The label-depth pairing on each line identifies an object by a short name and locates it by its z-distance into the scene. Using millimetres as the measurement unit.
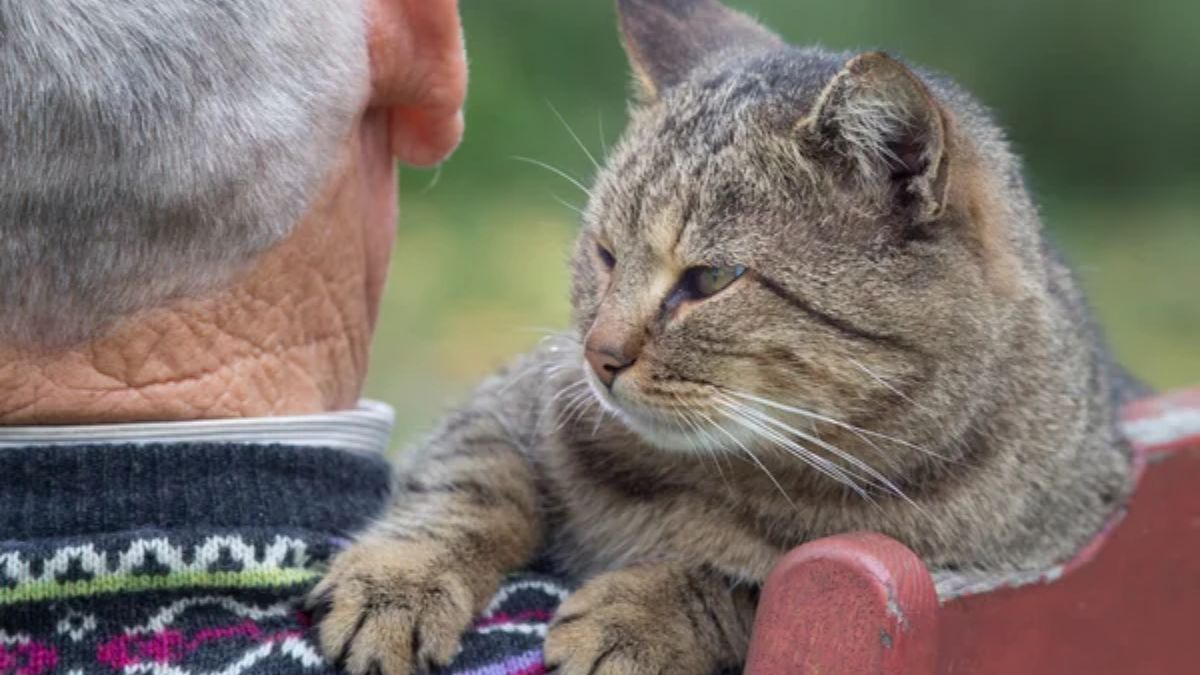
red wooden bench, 1142
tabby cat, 1245
